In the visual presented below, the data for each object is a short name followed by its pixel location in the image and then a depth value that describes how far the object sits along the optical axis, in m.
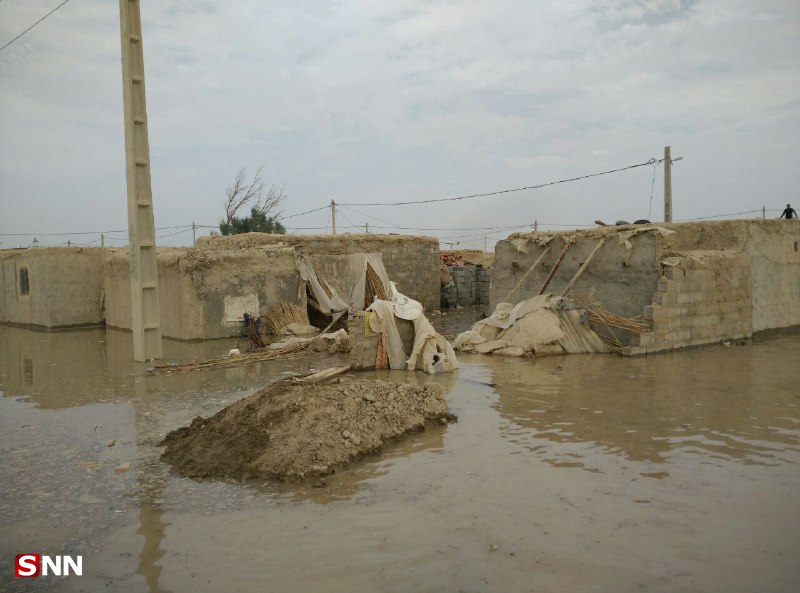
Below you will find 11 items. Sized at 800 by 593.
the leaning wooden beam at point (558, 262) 12.68
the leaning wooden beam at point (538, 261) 13.20
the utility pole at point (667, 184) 19.58
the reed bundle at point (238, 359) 10.85
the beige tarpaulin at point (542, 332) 11.94
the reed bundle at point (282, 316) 15.28
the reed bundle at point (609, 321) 11.55
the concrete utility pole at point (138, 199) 12.02
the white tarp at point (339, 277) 16.14
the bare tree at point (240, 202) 36.28
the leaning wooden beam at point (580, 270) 12.14
